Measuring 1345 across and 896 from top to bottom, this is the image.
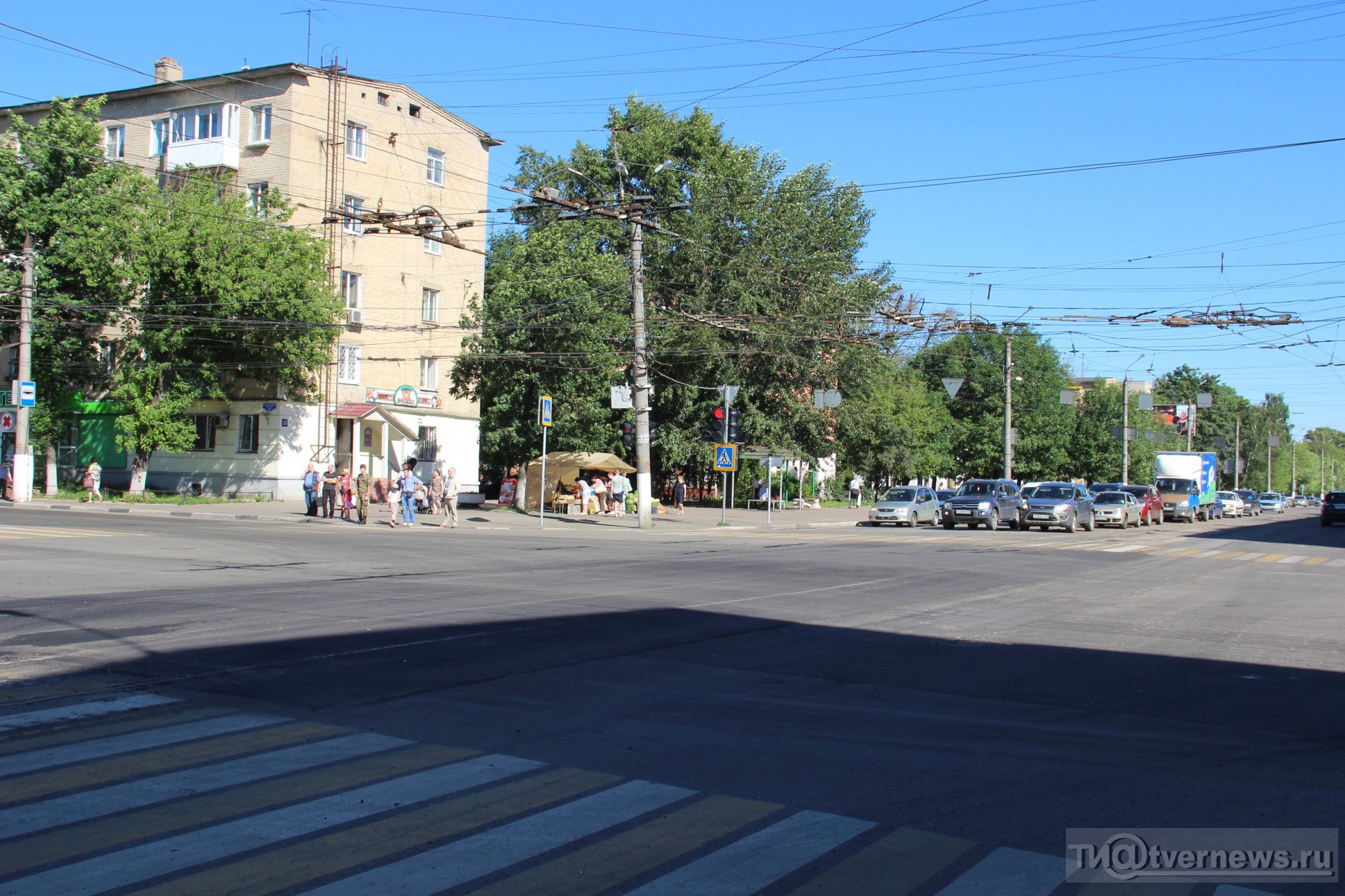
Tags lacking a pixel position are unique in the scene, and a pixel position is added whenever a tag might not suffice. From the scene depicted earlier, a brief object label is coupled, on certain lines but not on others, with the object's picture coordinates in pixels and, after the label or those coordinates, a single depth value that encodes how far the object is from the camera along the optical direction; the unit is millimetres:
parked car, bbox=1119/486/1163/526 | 45844
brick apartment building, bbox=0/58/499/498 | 40188
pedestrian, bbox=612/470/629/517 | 39062
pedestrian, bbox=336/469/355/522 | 32781
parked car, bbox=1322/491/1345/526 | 47719
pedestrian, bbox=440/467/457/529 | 31188
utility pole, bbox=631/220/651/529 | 31594
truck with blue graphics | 52625
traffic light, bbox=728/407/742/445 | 32938
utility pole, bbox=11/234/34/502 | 35562
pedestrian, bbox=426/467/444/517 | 35156
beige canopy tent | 40438
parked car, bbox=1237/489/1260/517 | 71812
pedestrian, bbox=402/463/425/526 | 30578
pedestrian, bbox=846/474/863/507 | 55719
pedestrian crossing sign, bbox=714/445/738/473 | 32469
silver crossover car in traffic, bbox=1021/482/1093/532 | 36656
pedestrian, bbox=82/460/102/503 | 36938
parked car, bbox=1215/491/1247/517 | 64188
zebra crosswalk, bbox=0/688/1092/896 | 4230
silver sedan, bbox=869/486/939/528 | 38000
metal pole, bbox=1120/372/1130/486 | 63219
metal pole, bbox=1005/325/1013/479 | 49094
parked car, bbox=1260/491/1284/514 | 85438
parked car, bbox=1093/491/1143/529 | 41281
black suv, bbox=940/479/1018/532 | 37594
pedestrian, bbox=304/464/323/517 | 33188
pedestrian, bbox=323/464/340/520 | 32906
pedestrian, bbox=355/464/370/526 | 30781
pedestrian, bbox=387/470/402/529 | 30500
